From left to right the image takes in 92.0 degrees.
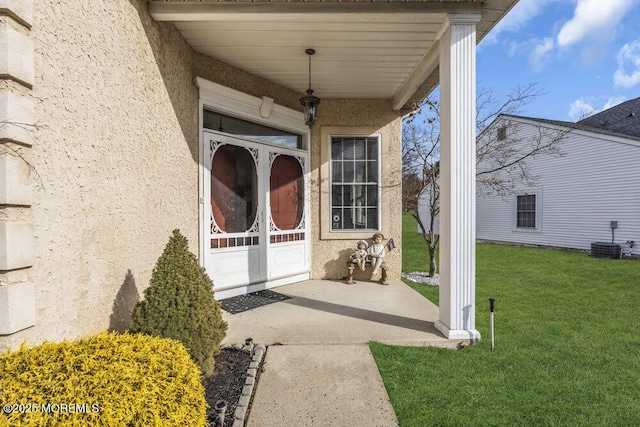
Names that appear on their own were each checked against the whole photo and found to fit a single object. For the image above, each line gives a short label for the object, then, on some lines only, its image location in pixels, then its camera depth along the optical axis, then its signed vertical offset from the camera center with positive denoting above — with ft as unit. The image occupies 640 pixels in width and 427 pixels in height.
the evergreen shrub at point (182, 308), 7.52 -2.41
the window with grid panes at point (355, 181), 20.06 +2.06
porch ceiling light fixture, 15.71 +5.58
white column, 10.61 +1.36
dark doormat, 13.99 -4.28
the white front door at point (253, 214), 15.26 -0.07
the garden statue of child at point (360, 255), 18.75 -2.60
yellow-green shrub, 4.17 -2.57
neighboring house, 33.37 +2.56
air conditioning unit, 32.89 -4.09
